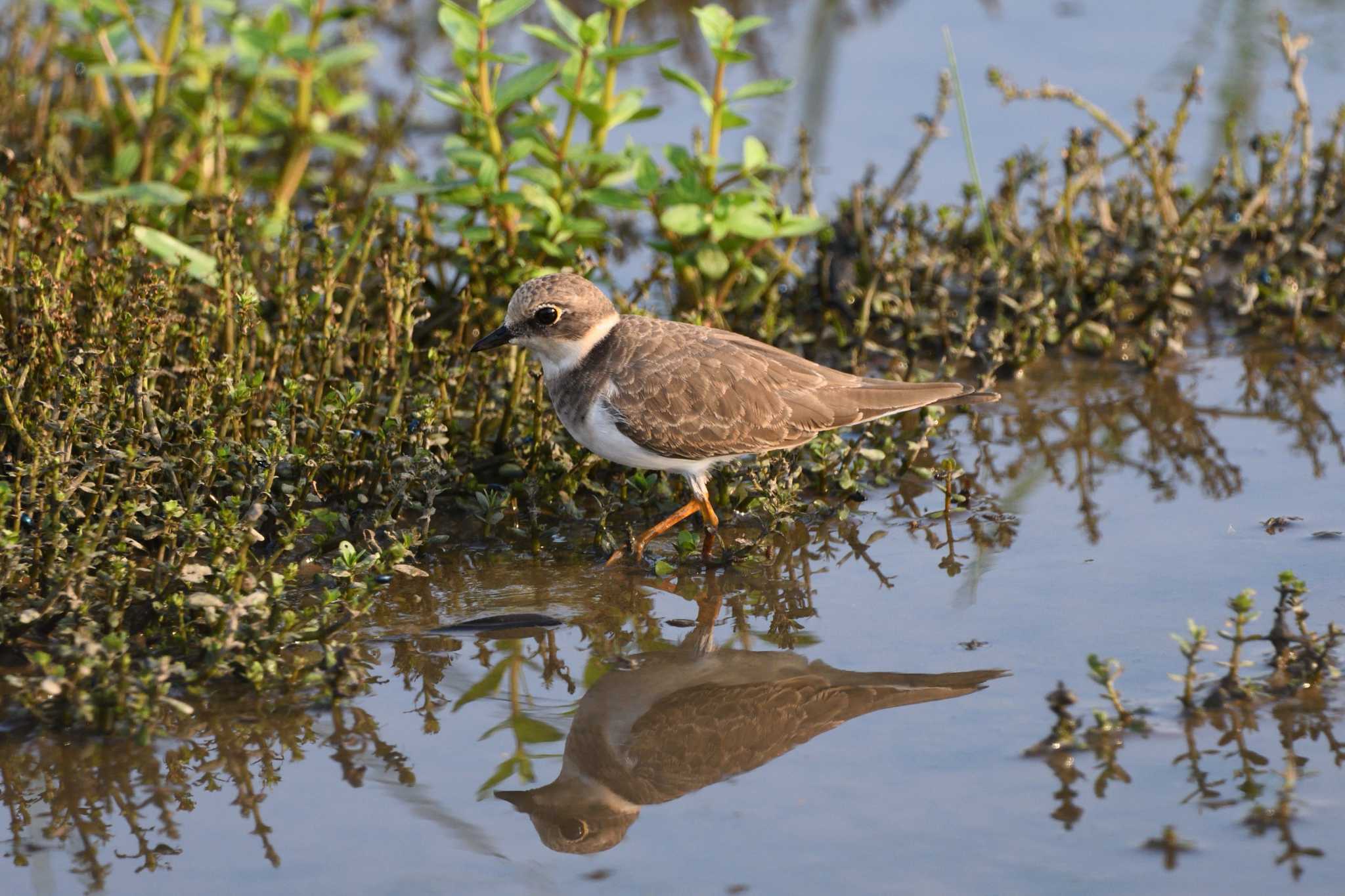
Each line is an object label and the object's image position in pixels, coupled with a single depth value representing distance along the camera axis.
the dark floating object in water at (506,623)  10.41
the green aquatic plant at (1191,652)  8.41
